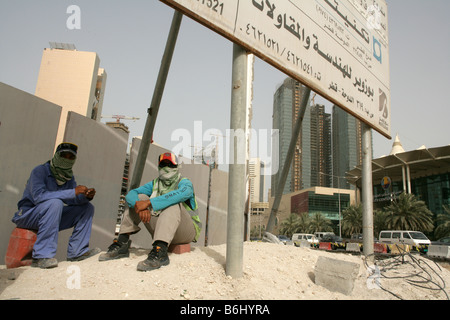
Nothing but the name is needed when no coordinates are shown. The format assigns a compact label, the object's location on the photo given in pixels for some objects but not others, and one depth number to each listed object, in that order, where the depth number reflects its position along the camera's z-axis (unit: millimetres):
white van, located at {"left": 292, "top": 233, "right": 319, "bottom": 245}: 28750
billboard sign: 3047
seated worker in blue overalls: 2721
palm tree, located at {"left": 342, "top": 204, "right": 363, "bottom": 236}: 44594
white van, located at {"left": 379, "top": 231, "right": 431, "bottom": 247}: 18078
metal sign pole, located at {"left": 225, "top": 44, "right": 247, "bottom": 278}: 2618
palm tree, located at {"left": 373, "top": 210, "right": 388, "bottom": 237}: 36375
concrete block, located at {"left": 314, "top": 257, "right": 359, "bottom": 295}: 2553
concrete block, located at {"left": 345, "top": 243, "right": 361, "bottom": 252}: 16353
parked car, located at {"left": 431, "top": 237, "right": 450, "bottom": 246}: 17950
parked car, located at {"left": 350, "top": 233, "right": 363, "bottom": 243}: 31100
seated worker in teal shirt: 2698
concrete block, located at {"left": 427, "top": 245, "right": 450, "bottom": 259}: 12223
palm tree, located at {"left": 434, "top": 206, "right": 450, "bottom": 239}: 32091
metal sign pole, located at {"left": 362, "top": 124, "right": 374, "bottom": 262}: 4807
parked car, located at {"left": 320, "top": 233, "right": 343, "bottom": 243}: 27862
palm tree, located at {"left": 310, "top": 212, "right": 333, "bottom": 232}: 55375
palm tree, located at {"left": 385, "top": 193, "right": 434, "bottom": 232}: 33219
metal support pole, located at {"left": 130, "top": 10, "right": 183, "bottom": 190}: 4480
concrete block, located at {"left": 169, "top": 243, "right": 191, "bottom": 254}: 3205
